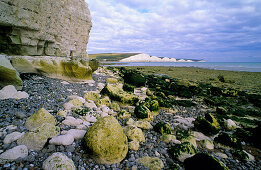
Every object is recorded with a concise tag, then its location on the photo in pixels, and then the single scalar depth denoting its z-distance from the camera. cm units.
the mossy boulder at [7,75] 526
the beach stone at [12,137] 287
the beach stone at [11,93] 486
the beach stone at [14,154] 243
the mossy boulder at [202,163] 282
